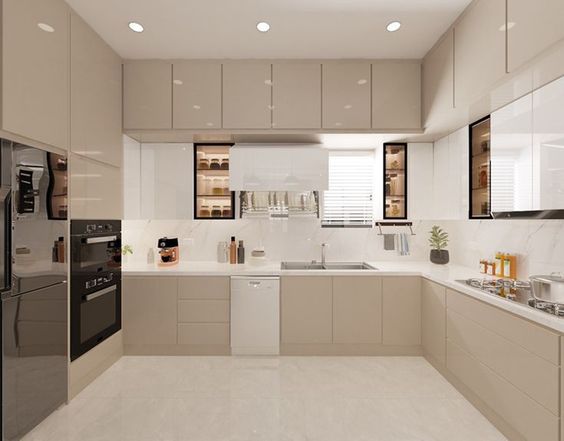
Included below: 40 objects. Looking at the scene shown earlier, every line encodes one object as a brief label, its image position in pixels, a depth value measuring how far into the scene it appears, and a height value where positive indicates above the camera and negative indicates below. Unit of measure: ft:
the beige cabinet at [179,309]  10.07 -2.82
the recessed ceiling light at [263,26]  8.31 +5.04
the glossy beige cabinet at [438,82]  8.55 +3.91
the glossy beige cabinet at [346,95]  10.15 +3.92
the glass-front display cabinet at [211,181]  11.66 +1.39
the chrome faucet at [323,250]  12.00 -1.16
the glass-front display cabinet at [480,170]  9.04 +1.44
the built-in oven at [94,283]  7.86 -1.71
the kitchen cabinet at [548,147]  5.85 +1.38
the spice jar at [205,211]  11.79 +0.30
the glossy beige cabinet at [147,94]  10.18 +3.94
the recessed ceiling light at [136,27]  8.38 +5.08
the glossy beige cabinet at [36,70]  5.80 +2.97
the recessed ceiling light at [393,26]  8.33 +5.07
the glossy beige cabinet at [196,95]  10.17 +3.92
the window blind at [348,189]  12.29 +1.16
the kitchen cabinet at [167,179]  11.34 +1.41
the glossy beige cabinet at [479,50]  6.61 +3.81
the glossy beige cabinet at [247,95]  10.16 +3.92
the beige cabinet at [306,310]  10.07 -2.84
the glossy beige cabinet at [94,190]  7.82 +0.79
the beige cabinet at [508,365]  5.16 -2.80
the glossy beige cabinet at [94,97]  7.80 +3.31
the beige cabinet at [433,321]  8.66 -2.89
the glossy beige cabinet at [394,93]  10.17 +4.00
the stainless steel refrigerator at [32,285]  5.82 -1.32
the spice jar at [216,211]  11.88 +0.30
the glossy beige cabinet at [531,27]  5.24 +3.37
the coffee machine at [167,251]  11.03 -1.10
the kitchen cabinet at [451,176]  9.89 +1.42
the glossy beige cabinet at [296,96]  10.15 +3.89
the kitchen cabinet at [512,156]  6.61 +1.39
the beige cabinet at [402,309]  10.02 -2.78
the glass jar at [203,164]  11.68 +2.00
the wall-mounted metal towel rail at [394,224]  11.72 -0.17
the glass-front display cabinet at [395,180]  11.68 +1.43
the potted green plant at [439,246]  11.17 -0.97
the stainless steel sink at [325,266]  11.91 -1.73
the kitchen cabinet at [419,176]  11.57 +1.56
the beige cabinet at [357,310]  10.05 -2.83
